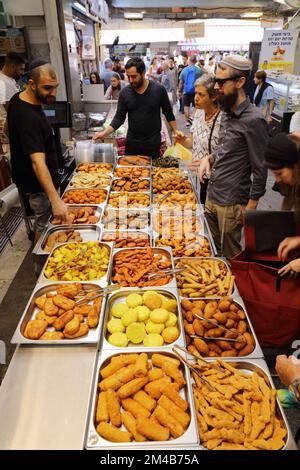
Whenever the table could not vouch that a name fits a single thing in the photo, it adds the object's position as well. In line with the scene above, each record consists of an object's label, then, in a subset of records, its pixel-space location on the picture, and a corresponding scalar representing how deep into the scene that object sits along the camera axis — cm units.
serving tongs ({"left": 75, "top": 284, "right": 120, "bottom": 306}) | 202
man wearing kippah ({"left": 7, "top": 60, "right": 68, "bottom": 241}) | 269
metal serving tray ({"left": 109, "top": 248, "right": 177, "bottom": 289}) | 221
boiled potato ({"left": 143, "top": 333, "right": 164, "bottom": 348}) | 176
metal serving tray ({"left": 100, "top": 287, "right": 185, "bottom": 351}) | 175
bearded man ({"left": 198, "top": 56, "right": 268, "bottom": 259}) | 251
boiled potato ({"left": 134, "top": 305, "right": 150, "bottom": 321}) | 190
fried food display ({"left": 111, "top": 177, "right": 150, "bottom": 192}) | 365
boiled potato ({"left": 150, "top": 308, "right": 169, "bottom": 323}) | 186
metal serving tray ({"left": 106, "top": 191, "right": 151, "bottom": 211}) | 319
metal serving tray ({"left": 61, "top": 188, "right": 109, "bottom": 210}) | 327
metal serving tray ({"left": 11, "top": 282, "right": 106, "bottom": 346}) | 172
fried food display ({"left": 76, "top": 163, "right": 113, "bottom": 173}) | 412
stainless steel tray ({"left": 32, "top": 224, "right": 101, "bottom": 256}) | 280
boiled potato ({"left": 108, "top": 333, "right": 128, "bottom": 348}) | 175
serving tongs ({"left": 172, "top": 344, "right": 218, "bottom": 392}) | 157
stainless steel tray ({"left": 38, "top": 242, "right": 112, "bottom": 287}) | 217
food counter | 137
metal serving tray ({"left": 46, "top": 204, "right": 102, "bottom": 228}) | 322
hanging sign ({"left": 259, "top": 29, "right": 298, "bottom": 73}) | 746
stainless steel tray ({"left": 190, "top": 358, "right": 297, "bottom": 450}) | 163
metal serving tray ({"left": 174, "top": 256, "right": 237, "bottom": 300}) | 248
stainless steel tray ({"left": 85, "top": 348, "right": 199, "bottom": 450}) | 130
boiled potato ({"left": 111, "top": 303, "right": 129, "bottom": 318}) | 194
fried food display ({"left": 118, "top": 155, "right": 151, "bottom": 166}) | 428
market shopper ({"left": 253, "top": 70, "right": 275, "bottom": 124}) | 814
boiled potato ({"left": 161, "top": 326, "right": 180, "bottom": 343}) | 179
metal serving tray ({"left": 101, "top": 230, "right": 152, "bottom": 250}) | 281
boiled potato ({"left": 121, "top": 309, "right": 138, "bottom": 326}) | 185
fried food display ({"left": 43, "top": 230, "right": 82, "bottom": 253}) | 270
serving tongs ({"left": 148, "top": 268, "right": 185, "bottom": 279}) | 226
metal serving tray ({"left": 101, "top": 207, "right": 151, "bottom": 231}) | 291
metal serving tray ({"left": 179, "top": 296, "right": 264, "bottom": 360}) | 173
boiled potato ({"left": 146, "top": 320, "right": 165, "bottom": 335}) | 183
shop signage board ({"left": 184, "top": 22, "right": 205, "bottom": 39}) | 964
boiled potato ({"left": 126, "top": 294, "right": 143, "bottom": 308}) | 198
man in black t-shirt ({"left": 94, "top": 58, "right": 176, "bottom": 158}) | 405
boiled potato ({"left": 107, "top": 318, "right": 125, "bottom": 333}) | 183
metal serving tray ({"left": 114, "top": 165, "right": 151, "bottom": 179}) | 411
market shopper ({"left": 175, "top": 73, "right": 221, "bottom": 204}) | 314
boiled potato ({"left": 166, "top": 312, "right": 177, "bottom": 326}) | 187
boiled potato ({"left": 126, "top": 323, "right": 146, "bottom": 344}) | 179
